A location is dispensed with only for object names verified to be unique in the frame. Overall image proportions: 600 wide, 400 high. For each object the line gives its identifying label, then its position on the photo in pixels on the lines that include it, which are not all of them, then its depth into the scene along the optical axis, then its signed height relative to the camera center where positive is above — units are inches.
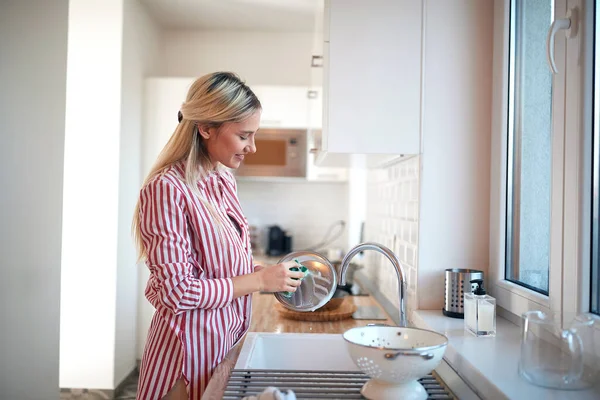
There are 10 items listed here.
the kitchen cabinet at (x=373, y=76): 74.3 +17.1
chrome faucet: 57.2 -5.7
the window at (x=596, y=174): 50.9 +3.3
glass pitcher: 42.3 -11.0
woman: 55.7 -5.1
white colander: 41.2 -11.6
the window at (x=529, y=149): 62.3 +7.1
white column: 141.4 +0.8
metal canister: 68.9 -10.0
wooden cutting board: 82.0 -16.3
